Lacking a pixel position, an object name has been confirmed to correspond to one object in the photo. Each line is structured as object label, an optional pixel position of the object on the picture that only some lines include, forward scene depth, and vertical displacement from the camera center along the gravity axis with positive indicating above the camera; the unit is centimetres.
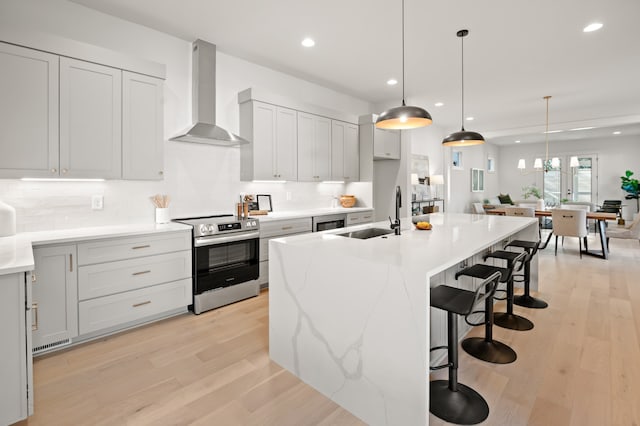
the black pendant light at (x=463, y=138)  352 +76
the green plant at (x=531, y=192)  1116 +56
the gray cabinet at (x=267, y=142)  399 +83
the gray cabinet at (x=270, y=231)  387 -29
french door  1038 +88
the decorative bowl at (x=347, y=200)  548 +13
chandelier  754 +106
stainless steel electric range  323 -55
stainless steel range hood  355 +124
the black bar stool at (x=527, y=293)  322 -88
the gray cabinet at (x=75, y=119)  244 +72
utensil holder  334 -8
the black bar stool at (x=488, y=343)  237 -104
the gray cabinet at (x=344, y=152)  507 +88
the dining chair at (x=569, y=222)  571 -24
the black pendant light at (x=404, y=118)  256 +72
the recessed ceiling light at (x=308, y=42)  363 +184
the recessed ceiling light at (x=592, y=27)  332 +185
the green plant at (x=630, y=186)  933 +64
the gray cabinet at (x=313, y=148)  457 +86
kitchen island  158 -59
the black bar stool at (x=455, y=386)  177 -108
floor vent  241 -104
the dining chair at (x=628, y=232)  552 -39
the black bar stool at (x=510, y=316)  287 -100
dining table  565 -43
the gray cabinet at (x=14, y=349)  158 -69
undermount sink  271 -21
